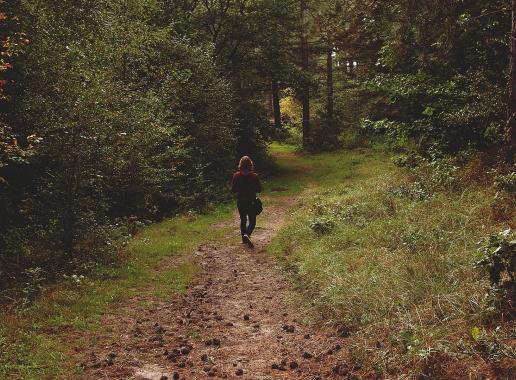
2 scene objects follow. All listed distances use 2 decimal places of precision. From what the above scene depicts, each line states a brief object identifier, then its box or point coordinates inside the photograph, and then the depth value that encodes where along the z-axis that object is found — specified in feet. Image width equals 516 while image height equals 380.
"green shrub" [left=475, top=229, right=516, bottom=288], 15.19
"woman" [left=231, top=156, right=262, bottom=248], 39.27
